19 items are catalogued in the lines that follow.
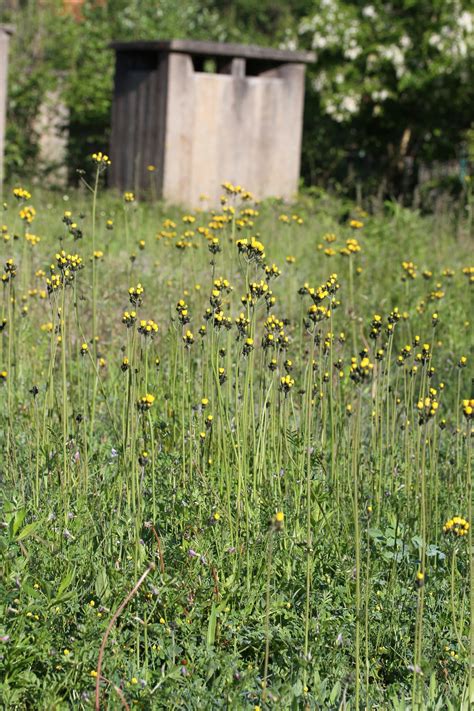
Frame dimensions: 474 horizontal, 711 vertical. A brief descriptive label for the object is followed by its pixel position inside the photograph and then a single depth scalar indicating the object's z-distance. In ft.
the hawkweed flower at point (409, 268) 28.39
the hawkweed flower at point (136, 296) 18.62
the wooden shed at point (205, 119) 64.32
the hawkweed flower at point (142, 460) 17.12
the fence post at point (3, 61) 60.21
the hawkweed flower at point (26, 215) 25.98
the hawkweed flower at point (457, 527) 15.47
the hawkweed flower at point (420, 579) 14.85
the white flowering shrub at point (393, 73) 76.43
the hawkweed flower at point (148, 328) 18.32
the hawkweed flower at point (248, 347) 18.53
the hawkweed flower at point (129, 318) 18.57
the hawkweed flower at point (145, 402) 16.95
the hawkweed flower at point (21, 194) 24.59
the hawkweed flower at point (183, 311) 19.15
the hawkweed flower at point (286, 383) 17.99
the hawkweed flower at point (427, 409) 17.60
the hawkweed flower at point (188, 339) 20.00
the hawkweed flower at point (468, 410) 15.14
